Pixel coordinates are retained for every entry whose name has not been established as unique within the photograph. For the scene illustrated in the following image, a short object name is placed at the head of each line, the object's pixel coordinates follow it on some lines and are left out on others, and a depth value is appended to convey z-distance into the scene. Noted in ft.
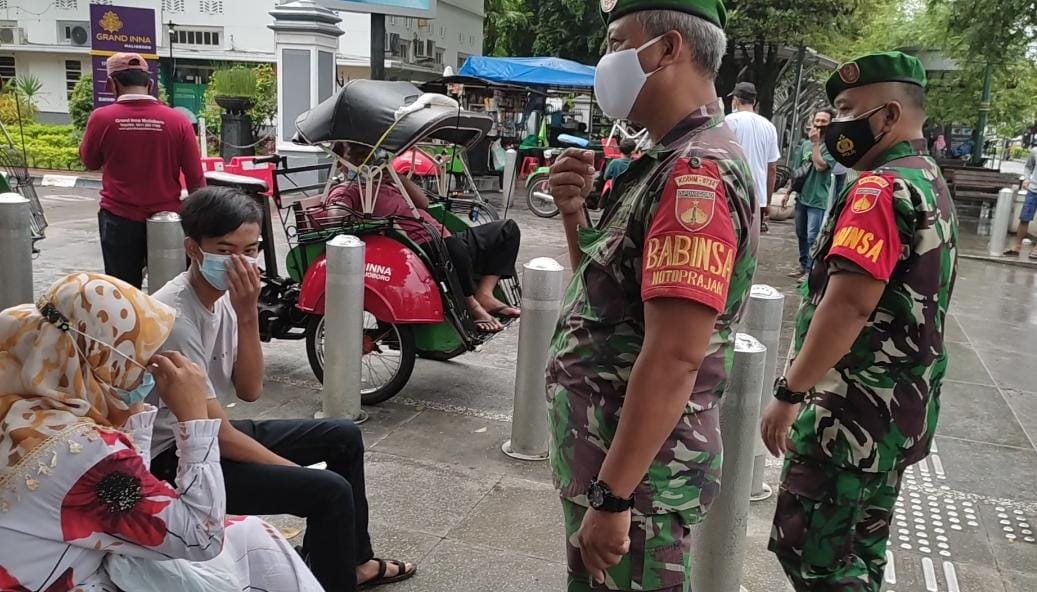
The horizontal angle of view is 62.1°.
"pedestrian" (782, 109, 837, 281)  27.58
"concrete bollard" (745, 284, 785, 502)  13.85
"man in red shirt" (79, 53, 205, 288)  17.46
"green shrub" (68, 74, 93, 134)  61.22
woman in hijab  5.77
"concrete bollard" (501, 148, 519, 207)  43.16
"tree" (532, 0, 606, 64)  87.45
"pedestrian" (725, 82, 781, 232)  26.23
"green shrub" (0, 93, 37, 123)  66.44
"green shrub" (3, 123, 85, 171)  59.72
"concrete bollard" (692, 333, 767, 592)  9.84
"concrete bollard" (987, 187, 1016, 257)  39.22
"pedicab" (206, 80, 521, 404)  16.20
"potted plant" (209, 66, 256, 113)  56.75
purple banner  44.45
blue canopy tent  60.18
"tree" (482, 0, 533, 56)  97.55
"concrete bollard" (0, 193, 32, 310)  16.99
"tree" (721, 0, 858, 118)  69.21
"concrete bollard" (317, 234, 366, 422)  14.89
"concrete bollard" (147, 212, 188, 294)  17.44
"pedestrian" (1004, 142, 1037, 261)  39.55
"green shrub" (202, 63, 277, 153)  60.64
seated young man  8.57
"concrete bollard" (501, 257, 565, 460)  14.40
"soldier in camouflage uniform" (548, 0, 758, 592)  5.53
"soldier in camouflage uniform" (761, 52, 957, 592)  7.54
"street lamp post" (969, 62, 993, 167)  54.13
